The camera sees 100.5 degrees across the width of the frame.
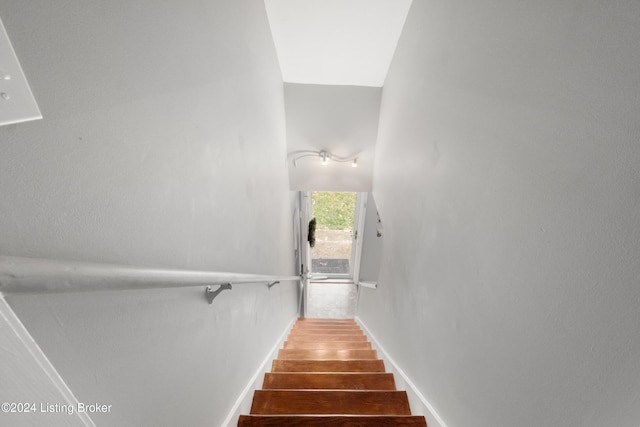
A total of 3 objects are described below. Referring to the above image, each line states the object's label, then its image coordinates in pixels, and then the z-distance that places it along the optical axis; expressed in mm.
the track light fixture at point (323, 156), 3500
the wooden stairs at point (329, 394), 1332
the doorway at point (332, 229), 7246
